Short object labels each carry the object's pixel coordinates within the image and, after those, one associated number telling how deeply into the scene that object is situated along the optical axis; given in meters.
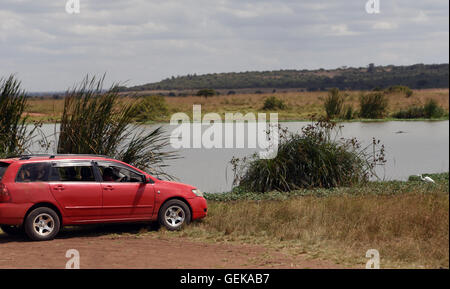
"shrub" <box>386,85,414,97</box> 77.19
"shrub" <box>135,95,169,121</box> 52.44
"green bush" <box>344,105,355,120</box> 48.80
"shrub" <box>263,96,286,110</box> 62.69
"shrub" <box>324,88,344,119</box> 48.72
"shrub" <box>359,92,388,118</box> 50.38
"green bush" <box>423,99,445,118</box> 51.53
